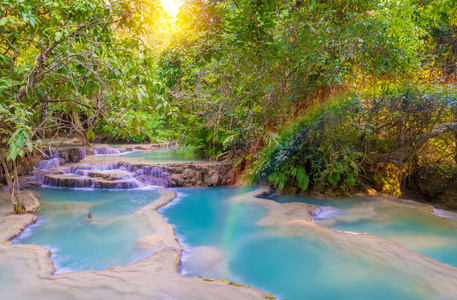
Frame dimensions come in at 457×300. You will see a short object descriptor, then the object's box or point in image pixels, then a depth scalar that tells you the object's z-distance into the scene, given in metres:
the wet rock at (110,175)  10.19
